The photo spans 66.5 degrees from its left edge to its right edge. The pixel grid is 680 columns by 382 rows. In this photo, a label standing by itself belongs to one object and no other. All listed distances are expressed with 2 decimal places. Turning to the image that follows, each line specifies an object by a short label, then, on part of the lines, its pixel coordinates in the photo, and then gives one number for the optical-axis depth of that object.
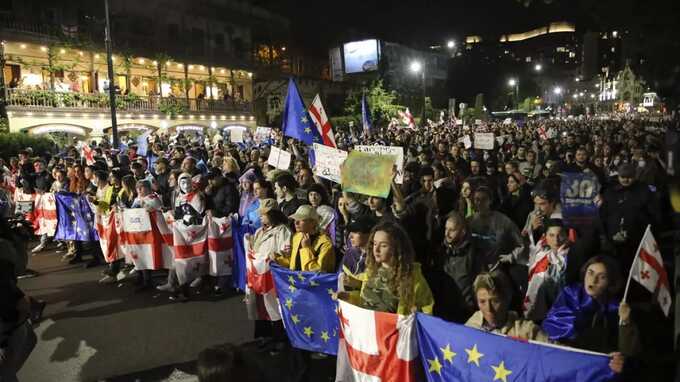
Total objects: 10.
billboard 59.25
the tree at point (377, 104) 46.97
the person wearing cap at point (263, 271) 5.39
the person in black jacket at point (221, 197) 7.82
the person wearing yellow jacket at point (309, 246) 4.88
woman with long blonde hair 3.85
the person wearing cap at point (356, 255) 4.44
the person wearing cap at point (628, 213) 6.14
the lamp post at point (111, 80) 17.16
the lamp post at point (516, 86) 79.03
